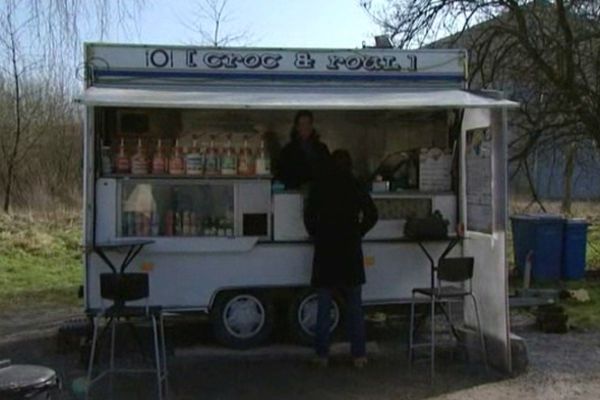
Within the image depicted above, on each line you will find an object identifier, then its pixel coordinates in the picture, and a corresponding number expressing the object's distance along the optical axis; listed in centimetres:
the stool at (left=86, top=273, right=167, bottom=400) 653
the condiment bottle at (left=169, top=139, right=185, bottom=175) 791
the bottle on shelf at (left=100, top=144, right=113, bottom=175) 779
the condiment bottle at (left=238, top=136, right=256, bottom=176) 804
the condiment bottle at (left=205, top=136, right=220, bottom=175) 800
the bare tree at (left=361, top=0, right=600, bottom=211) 1262
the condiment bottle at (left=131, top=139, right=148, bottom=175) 784
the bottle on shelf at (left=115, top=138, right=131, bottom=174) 784
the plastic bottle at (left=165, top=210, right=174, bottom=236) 793
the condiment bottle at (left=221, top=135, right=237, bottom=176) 800
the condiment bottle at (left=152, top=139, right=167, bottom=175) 788
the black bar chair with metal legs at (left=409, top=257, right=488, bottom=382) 722
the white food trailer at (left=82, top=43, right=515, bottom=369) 763
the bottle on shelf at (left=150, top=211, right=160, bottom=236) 789
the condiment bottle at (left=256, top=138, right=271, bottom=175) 807
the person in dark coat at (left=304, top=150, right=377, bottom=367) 736
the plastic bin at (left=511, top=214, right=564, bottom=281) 1202
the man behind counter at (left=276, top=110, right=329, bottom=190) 820
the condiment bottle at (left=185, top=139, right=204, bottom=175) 795
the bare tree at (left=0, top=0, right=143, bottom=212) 2144
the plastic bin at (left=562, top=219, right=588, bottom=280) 1208
